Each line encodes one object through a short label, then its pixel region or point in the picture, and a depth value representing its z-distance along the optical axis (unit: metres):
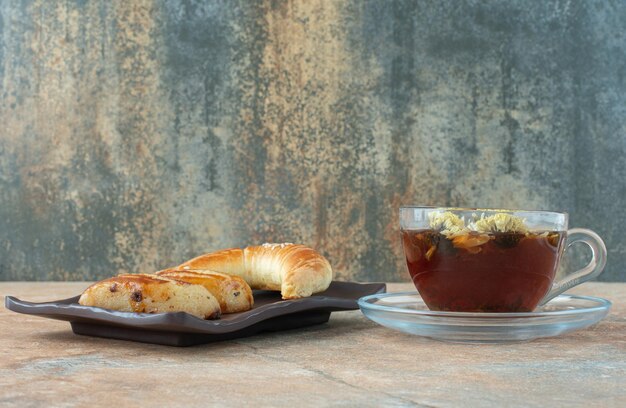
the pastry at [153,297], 0.80
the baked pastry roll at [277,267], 0.90
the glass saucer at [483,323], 0.78
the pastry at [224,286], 0.84
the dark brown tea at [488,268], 0.81
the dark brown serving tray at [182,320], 0.77
